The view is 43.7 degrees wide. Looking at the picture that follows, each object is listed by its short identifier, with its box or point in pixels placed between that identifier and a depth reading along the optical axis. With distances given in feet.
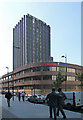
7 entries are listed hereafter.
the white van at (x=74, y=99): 29.52
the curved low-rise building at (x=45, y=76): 119.16
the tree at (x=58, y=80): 91.98
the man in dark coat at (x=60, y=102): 18.01
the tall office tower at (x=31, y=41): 240.61
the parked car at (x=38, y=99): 47.63
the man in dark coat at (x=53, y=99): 17.02
